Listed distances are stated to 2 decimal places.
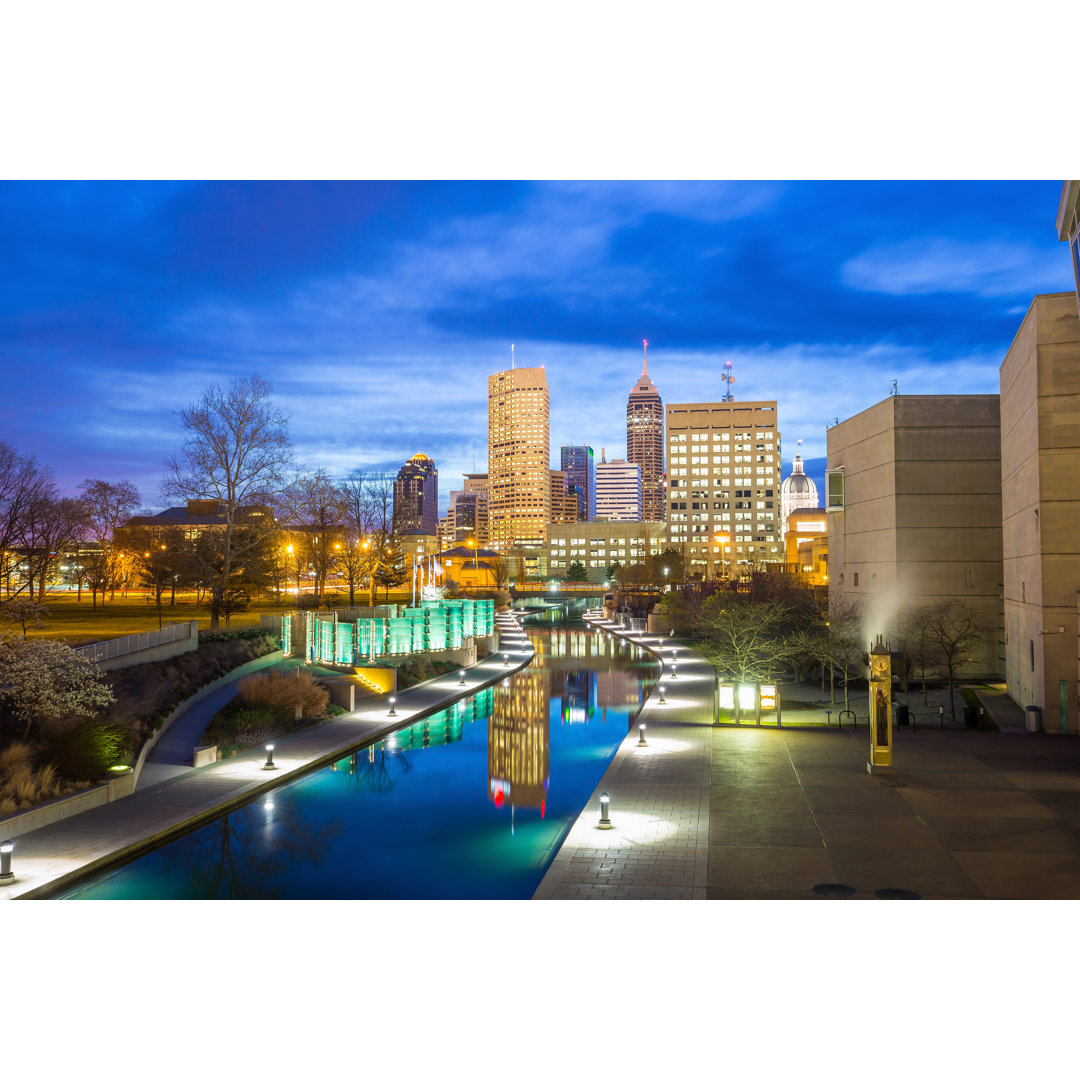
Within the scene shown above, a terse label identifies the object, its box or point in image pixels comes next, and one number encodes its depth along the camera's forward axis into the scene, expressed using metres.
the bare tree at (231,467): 38.09
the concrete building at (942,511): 35.59
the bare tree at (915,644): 31.86
